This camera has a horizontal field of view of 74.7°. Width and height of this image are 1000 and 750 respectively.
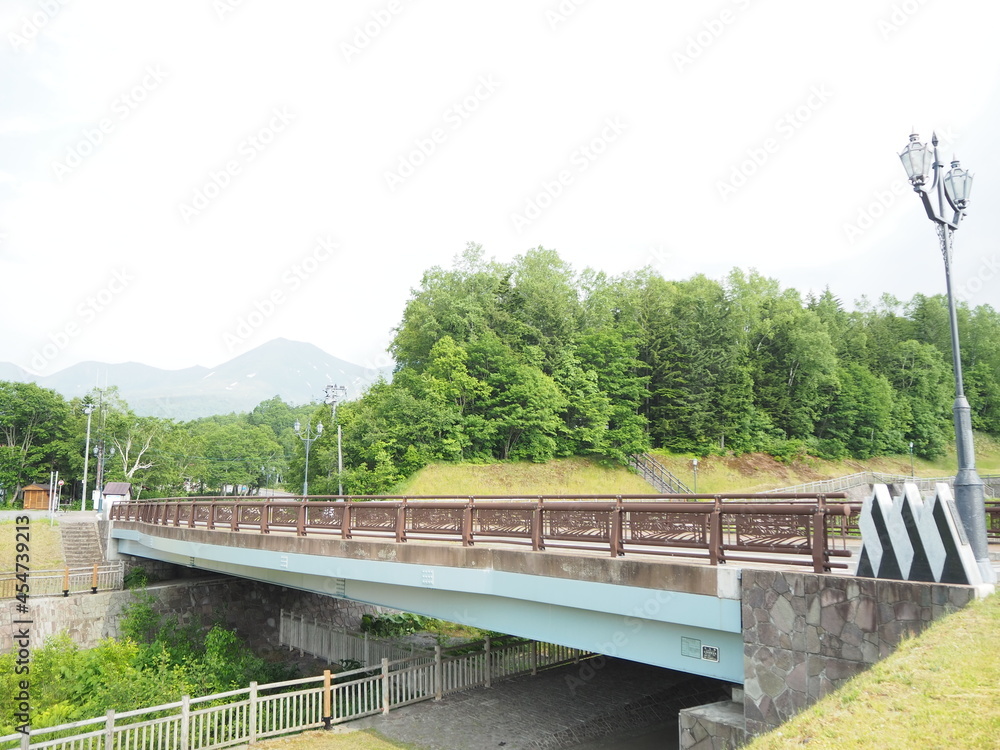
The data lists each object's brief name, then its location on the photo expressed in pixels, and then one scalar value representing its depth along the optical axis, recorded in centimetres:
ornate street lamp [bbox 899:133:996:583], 795
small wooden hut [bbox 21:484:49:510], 5472
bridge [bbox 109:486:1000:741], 729
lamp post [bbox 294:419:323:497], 3742
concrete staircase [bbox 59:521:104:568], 2895
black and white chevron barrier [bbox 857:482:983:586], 681
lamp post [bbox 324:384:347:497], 3878
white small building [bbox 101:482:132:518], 3503
